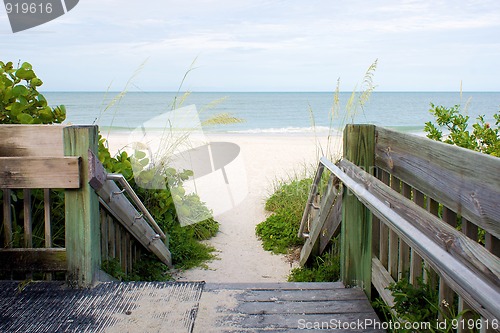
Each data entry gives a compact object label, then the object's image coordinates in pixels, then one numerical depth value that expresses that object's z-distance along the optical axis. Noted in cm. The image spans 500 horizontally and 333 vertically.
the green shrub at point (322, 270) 443
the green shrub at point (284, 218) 638
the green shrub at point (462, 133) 424
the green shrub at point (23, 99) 392
